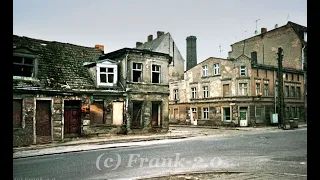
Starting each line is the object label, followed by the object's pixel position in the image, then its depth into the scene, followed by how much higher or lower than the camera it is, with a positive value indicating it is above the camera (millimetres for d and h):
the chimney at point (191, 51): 41881 +7187
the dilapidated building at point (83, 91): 16891 +480
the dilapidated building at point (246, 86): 32375 +1445
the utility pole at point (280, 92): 29420 +564
